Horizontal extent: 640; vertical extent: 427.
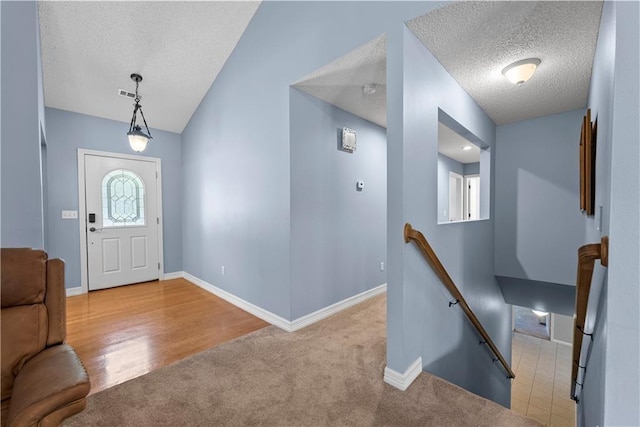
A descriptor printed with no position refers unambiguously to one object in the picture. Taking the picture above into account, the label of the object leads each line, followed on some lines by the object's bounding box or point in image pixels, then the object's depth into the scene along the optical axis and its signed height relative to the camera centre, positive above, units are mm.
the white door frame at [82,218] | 3795 -120
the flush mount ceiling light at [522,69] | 2189 +1095
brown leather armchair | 1040 -674
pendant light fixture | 3094 +801
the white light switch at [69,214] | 3694 -68
